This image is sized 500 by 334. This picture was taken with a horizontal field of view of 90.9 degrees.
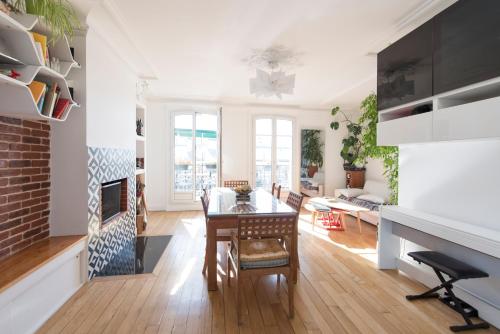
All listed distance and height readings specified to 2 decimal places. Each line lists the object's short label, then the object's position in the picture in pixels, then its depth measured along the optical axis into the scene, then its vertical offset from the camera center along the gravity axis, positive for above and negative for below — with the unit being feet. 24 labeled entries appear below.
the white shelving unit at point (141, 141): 14.71 +1.25
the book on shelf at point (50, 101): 6.46 +1.62
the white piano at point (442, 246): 6.33 -2.59
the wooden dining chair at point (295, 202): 8.73 -1.57
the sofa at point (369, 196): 15.41 -2.35
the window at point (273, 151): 20.30 +0.99
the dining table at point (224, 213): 7.80 -1.62
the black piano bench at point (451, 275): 6.19 -2.79
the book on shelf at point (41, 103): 6.20 +1.48
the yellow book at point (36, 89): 5.94 +1.77
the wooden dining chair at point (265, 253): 6.37 -2.50
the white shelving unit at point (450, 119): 5.46 +1.22
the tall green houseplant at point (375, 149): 11.27 +0.70
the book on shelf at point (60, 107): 6.96 +1.55
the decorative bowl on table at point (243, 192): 10.32 -1.23
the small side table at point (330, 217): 14.39 -3.34
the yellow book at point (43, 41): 5.94 +2.95
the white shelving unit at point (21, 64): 5.18 +2.23
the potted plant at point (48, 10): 5.30 +3.35
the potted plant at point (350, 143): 19.74 +1.67
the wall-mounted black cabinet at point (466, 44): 5.40 +2.91
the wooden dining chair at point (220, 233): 8.53 -2.55
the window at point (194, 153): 19.08 +0.76
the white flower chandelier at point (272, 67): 9.26 +4.68
